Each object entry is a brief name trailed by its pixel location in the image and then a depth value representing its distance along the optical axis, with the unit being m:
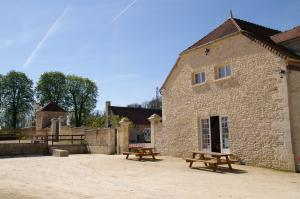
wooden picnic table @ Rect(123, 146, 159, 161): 12.34
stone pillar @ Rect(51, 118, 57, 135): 28.94
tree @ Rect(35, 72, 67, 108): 42.39
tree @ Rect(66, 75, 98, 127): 43.77
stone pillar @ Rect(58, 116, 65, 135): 27.83
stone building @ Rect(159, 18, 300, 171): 9.18
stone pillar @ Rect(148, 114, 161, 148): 14.34
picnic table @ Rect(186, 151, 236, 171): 9.00
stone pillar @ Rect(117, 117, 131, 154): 15.55
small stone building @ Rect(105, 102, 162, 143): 33.71
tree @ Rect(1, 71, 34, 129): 40.01
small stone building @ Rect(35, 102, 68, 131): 36.09
